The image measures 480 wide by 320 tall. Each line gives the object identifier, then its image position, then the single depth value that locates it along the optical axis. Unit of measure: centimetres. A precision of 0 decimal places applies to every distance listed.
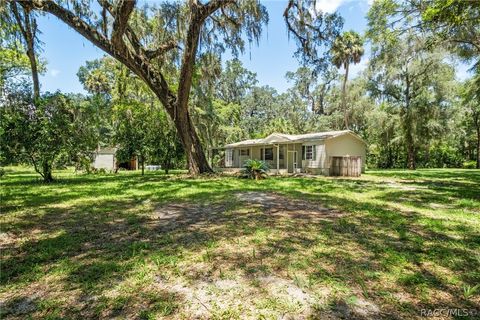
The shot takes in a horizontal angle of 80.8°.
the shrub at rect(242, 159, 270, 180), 1380
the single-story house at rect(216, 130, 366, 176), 1677
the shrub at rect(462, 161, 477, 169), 2988
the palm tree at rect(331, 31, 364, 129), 2395
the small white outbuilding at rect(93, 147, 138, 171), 2659
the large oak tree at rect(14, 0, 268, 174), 1009
